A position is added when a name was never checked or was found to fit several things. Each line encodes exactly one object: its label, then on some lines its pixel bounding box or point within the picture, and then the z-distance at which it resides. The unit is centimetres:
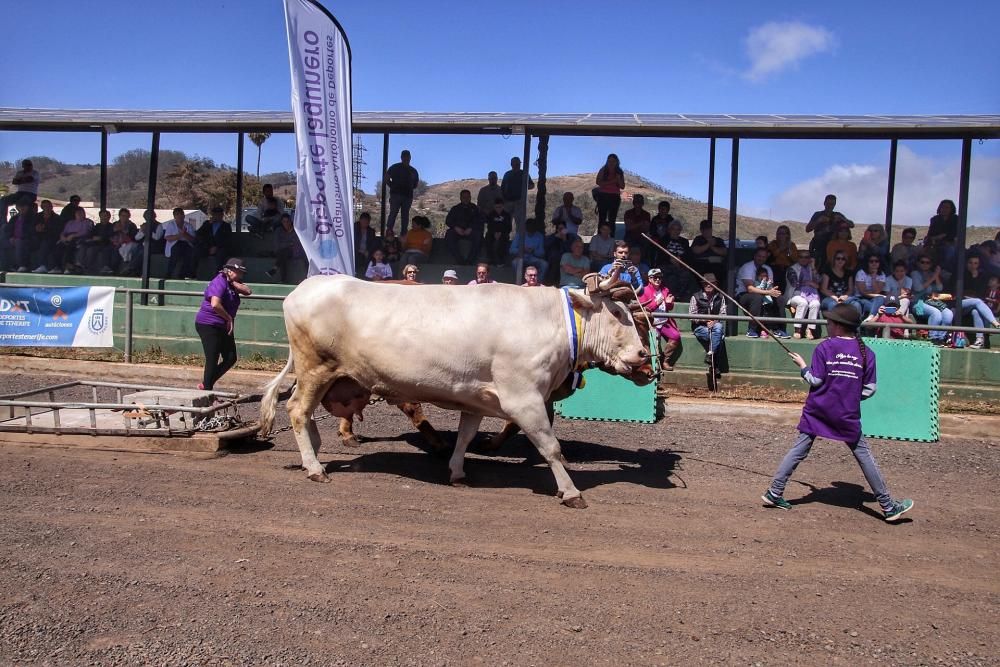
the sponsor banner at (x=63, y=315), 1241
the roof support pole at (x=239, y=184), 1747
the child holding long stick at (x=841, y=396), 665
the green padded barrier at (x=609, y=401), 1037
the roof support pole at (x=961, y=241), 1191
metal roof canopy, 1198
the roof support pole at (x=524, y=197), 1280
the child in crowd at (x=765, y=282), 1231
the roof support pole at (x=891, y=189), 1495
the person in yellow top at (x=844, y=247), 1293
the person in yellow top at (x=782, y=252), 1322
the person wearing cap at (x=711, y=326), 1142
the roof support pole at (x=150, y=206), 1416
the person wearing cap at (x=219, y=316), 977
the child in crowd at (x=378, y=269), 1316
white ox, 696
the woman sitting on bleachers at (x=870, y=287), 1204
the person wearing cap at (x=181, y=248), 1559
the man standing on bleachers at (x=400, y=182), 1596
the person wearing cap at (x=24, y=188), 1700
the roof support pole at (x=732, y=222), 1238
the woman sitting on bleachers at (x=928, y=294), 1201
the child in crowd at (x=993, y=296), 1235
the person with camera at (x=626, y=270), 998
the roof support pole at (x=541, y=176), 1459
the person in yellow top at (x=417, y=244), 1463
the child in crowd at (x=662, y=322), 1130
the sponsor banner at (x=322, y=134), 984
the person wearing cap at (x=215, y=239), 1602
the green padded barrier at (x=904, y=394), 978
